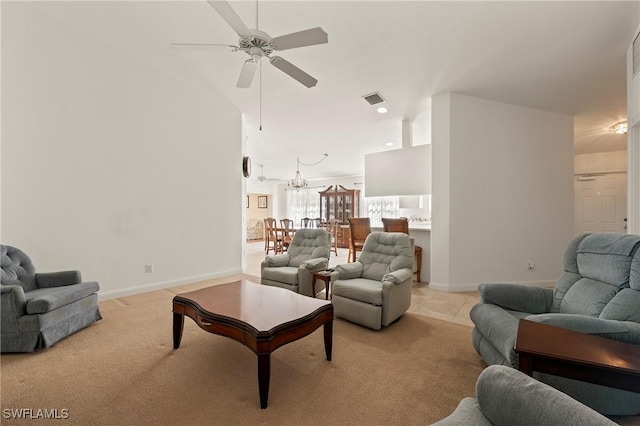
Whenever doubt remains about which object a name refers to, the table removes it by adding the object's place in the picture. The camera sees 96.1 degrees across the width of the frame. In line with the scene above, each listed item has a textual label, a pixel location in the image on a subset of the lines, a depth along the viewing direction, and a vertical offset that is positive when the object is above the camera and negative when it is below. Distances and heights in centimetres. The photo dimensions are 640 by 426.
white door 607 +19
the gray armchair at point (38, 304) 221 -75
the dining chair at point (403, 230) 449 -28
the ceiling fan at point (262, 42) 187 +126
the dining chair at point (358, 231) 514 -33
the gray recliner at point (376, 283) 269 -73
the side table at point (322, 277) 323 -74
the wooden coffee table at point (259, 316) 168 -70
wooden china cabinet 962 +30
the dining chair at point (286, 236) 731 -60
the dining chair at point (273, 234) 777 -59
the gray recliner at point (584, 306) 151 -61
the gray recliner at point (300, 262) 345 -65
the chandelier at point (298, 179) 854 +125
